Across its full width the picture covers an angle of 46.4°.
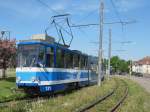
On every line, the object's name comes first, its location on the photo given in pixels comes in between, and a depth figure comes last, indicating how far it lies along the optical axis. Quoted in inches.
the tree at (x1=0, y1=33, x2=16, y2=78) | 705.3
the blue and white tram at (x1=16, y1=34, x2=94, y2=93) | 370.0
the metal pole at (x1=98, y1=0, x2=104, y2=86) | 611.6
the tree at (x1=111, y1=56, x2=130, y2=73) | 3307.2
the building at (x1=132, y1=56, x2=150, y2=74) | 3830.5
